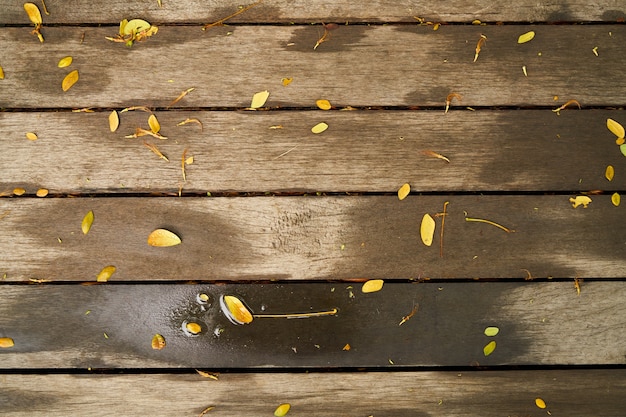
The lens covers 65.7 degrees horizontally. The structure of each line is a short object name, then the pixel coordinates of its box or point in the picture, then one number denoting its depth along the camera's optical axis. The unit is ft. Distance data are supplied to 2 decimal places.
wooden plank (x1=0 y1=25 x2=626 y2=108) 5.19
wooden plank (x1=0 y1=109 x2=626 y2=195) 5.09
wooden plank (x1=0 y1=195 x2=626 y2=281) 5.02
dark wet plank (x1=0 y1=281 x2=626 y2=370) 4.99
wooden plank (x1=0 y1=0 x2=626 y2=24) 5.27
